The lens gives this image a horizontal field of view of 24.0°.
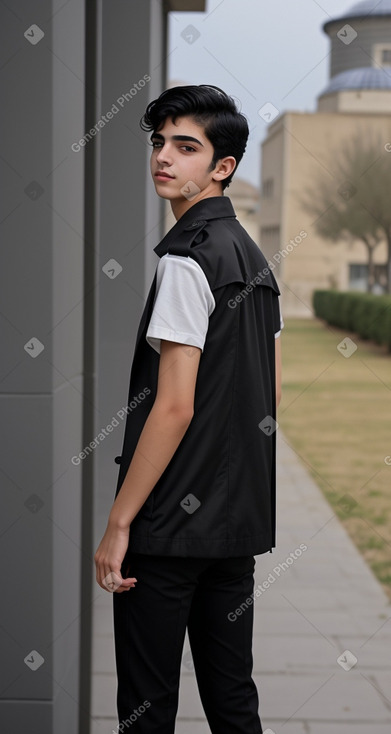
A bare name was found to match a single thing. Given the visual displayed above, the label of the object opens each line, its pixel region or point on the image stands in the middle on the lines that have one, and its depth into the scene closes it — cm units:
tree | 4028
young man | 171
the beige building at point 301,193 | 4597
